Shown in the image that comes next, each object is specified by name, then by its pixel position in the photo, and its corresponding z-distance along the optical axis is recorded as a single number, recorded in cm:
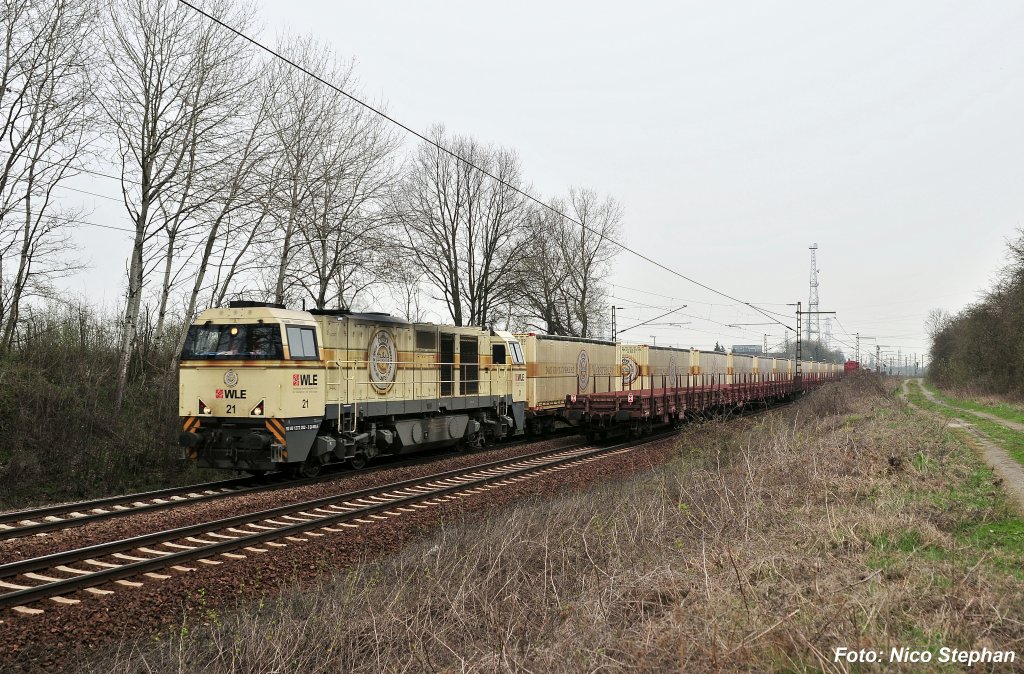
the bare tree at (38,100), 1525
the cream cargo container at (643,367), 2759
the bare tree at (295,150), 2127
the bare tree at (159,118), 1714
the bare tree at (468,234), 4162
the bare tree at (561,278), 4300
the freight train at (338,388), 1290
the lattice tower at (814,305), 8818
